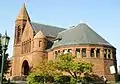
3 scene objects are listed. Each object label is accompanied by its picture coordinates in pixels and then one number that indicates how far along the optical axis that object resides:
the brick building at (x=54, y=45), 48.44
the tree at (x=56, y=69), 41.44
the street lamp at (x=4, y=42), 14.68
